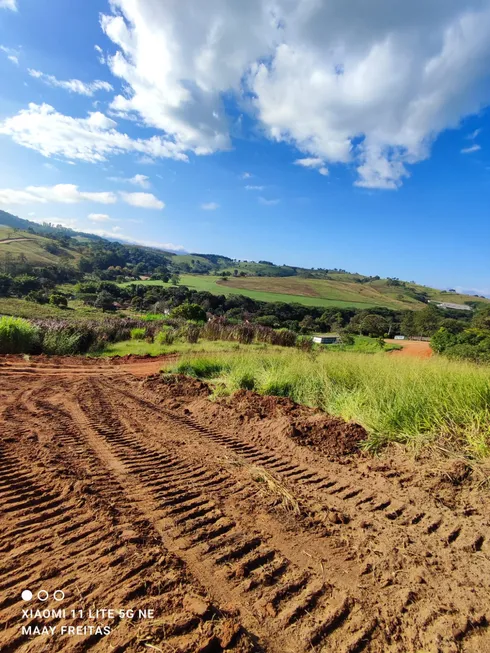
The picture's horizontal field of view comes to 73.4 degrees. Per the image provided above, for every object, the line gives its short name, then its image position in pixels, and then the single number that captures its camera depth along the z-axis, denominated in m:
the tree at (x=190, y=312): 33.03
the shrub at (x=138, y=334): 19.86
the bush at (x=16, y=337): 13.50
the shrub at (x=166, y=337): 18.91
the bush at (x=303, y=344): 20.67
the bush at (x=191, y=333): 19.52
